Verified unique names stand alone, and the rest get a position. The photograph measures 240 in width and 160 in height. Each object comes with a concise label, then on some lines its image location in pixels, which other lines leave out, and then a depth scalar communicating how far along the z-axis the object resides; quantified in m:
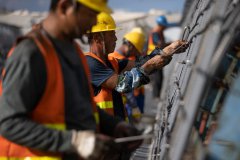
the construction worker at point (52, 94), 2.62
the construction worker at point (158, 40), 11.61
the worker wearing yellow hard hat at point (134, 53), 8.10
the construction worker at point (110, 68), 4.23
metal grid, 2.60
